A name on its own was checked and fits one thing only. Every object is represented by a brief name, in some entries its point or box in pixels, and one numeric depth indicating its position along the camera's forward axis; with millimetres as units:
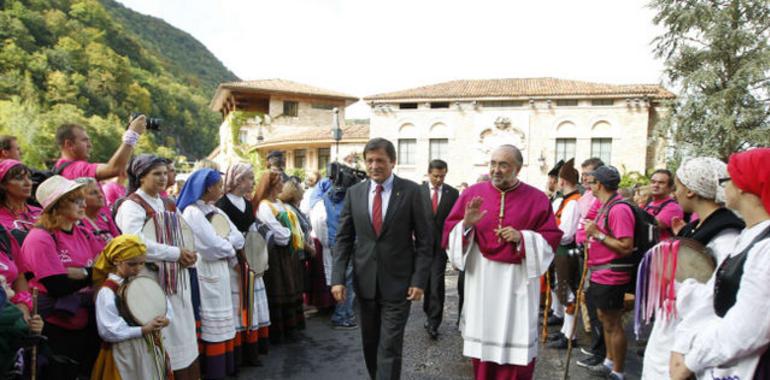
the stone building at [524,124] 26891
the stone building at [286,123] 32969
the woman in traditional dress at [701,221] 2428
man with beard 3580
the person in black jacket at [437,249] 5535
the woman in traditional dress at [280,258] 5227
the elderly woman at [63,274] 2680
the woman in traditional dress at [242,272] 4594
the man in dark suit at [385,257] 3664
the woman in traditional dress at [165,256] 3418
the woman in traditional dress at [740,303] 1694
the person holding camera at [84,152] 3719
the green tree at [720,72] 20328
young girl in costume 2842
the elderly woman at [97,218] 3253
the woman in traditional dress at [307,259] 5871
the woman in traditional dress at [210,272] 3961
